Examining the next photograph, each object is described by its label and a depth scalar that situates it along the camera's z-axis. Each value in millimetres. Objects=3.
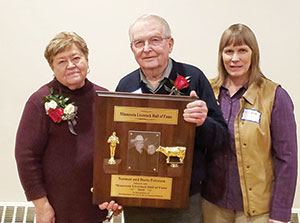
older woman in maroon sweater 1448
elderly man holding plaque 1379
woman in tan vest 1492
